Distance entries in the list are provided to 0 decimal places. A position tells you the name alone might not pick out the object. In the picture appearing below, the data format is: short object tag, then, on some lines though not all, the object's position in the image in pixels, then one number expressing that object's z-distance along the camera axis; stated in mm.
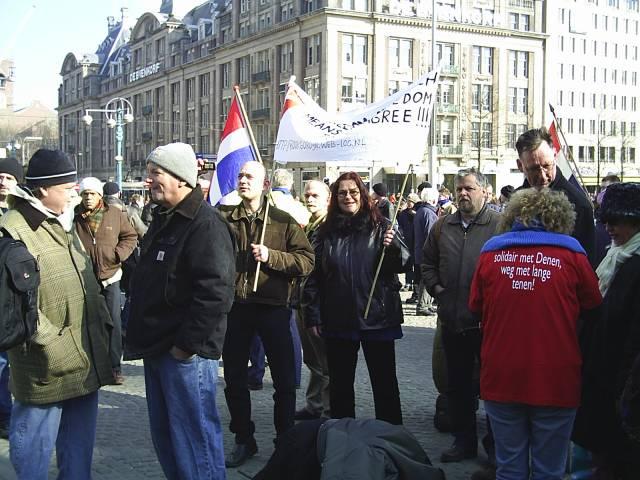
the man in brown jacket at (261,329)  5691
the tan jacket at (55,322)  4094
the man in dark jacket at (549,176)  5207
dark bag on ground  3182
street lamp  36422
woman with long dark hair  5723
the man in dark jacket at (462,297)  5723
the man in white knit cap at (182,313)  4156
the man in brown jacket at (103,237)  7961
